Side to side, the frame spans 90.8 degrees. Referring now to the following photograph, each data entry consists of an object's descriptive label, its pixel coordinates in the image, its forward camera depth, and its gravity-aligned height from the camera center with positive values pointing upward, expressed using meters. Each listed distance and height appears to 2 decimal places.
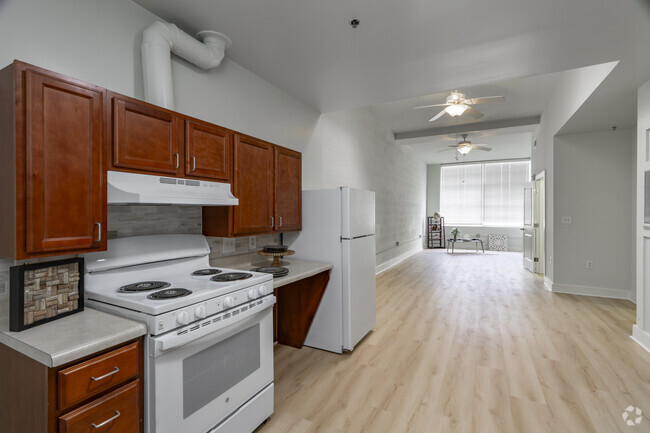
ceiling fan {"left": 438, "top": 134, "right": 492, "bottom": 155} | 6.80 +1.47
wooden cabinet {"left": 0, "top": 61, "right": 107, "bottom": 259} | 1.30 +0.23
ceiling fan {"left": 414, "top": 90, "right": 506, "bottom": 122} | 4.29 +1.55
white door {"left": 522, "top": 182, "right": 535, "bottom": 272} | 6.51 -0.28
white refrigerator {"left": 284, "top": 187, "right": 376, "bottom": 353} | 2.99 -0.38
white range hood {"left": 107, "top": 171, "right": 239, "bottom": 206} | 1.61 +0.14
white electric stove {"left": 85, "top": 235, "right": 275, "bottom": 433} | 1.41 -0.55
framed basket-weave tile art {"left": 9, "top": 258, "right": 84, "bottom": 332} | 1.32 -0.34
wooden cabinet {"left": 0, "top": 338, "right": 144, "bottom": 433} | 1.14 -0.68
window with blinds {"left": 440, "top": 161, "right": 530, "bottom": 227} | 10.47 +0.76
